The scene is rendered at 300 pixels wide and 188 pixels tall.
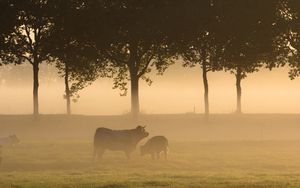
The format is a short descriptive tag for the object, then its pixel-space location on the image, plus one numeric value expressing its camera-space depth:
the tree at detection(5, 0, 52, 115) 65.62
